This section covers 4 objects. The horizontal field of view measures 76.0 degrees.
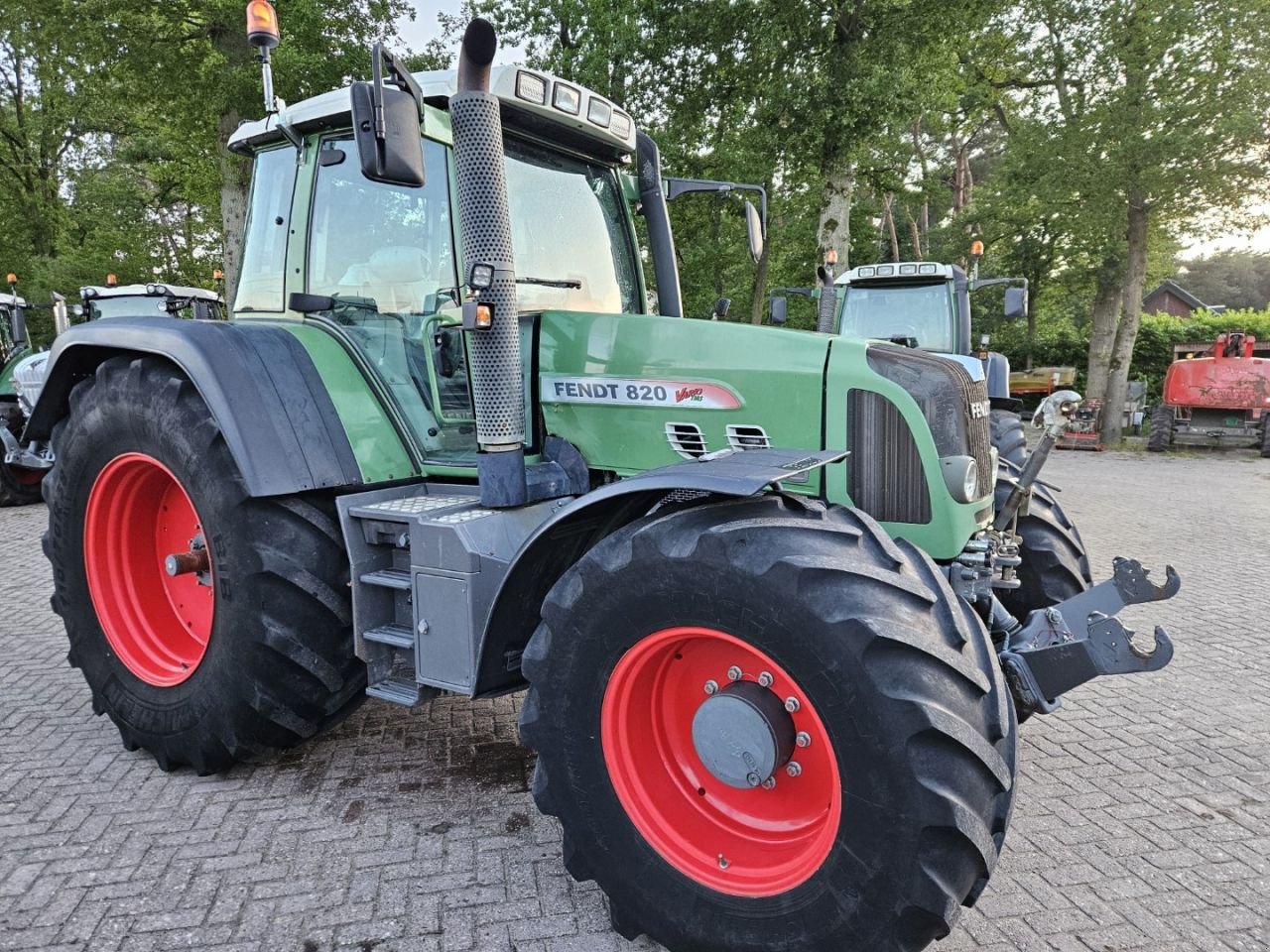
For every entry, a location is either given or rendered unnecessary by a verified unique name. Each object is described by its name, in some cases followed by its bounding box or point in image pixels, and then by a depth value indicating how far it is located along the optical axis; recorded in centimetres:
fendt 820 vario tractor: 188
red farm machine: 1379
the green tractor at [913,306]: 927
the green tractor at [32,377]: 878
